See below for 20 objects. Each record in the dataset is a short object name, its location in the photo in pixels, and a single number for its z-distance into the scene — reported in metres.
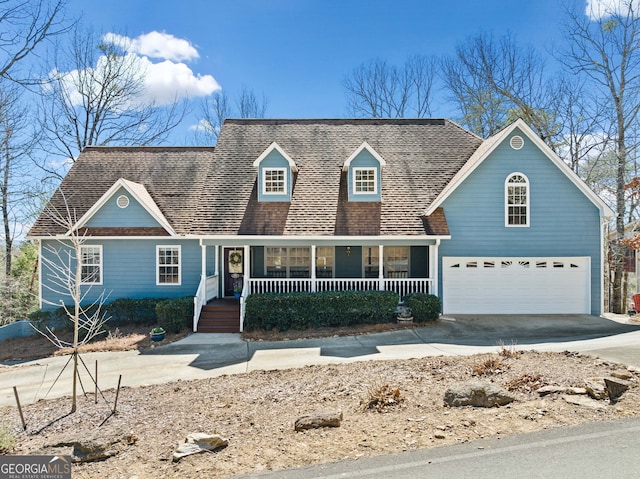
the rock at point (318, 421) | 5.71
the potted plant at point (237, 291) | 16.36
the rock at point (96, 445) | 5.35
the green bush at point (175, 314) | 13.72
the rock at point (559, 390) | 6.42
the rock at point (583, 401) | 5.97
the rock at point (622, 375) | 6.95
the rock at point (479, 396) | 6.19
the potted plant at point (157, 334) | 12.98
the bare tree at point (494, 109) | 23.09
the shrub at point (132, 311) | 15.12
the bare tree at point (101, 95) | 24.97
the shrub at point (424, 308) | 13.77
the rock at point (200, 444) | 5.22
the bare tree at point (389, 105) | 30.00
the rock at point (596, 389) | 6.21
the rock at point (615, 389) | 6.16
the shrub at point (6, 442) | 5.48
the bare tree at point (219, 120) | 30.78
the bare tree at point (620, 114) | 19.02
